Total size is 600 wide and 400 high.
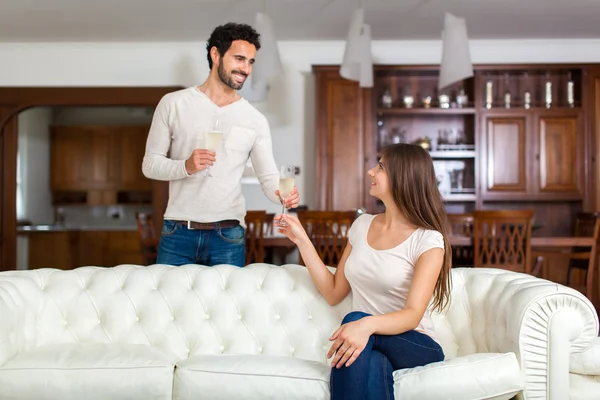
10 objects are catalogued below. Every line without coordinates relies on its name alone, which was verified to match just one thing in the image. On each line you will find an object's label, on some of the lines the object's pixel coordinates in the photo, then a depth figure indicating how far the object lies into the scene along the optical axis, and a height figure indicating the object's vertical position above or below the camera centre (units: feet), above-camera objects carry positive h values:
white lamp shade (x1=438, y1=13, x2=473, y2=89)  15.97 +3.72
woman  6.13 -0.74
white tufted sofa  6.59 -1.47
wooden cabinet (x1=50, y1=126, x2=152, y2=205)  27.76 +1.99
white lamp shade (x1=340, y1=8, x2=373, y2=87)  16.33 +3.67
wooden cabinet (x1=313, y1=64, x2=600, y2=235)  20.15 +1.85
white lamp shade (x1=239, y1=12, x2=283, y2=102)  16.01 +3.63
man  8.32 +0.65
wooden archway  21.27 +3.22
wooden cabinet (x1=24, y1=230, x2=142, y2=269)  25.34 -1.69
